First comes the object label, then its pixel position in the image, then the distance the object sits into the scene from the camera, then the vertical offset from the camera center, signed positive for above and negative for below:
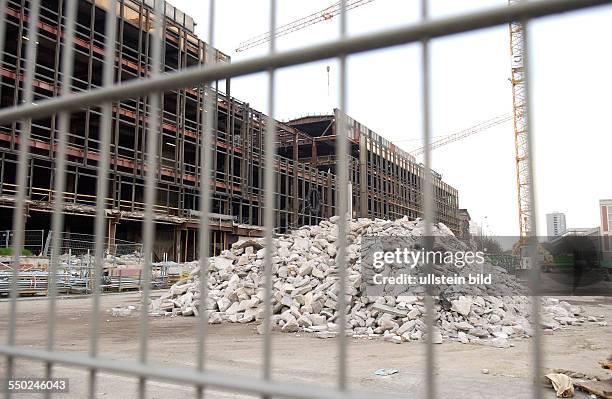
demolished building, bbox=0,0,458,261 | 21.59 +4.64
